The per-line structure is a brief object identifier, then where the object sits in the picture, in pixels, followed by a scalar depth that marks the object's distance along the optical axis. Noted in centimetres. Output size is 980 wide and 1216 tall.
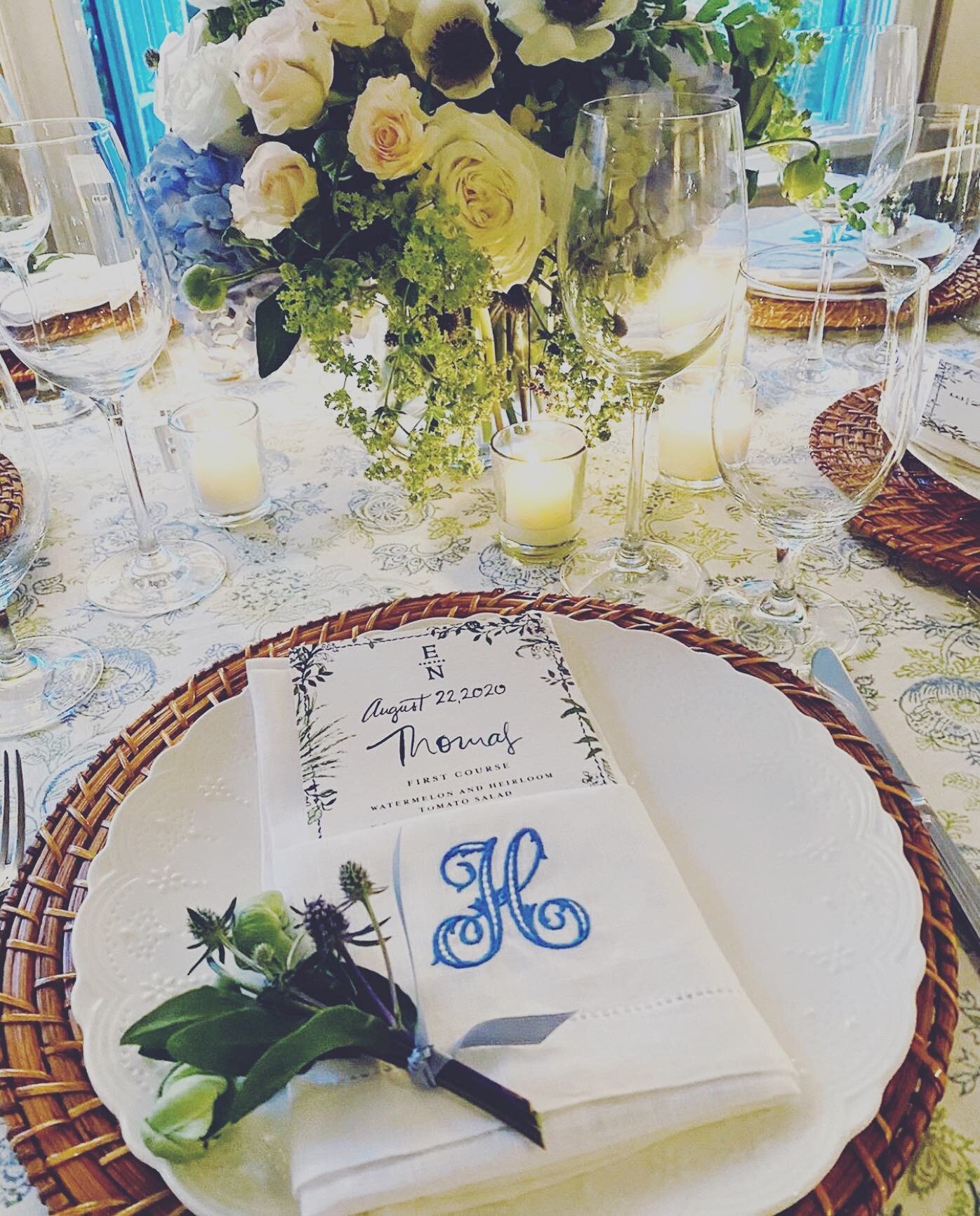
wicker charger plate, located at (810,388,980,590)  73
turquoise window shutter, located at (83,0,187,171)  227
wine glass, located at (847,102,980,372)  100
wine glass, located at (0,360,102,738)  70
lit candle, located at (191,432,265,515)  93
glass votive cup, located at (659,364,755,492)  97
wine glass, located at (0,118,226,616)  73
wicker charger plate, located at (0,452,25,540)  82
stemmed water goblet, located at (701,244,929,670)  66
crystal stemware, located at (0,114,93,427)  72
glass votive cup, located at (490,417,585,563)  87
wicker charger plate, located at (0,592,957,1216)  39
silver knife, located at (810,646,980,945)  52
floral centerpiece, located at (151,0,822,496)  70
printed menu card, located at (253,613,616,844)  55
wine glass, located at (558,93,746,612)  67
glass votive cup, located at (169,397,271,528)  93
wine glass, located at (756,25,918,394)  108
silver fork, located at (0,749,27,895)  57
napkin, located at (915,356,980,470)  83
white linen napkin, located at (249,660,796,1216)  38
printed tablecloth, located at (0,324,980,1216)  70
